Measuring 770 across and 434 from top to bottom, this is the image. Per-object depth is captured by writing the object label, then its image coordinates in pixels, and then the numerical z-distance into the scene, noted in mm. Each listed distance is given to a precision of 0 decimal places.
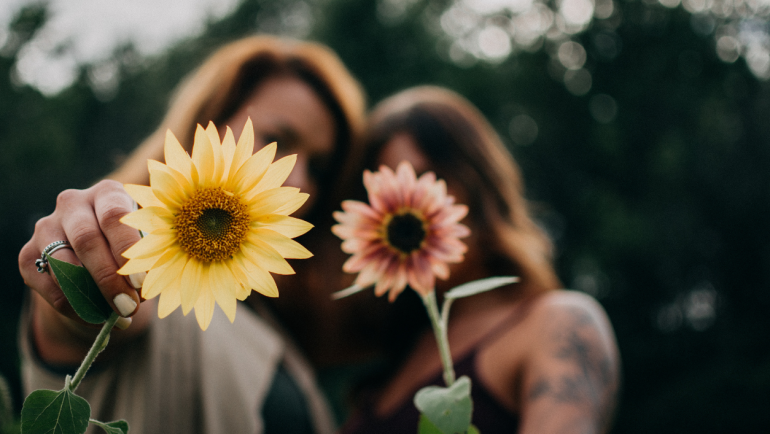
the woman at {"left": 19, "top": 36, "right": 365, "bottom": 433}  469
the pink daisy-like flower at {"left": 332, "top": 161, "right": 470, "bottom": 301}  574
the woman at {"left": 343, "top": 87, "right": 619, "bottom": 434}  1259
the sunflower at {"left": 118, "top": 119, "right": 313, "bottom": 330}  385
